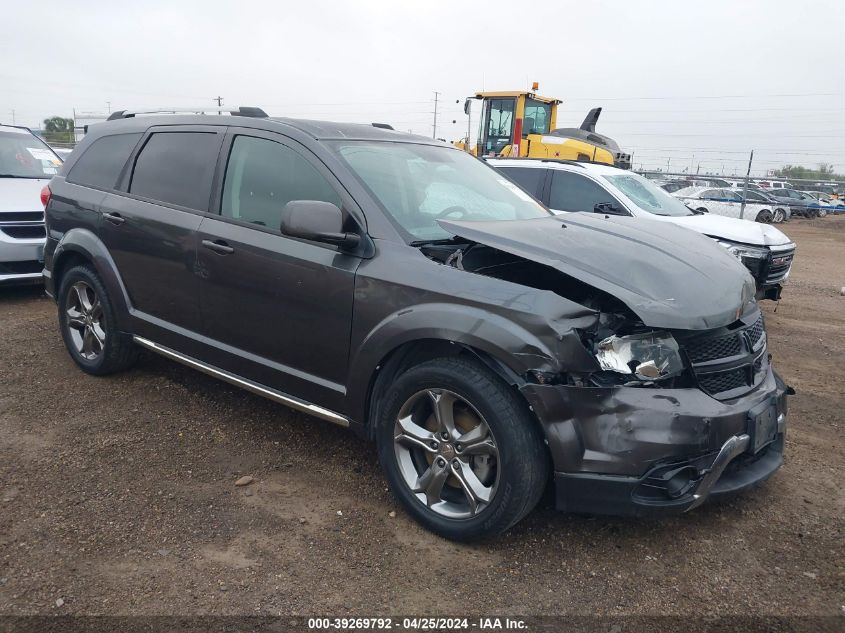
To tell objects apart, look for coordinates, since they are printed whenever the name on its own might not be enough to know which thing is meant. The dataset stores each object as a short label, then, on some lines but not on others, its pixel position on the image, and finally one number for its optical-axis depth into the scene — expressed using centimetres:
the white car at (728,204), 1875
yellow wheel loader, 1368
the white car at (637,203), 721
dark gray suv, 263
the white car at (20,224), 668
